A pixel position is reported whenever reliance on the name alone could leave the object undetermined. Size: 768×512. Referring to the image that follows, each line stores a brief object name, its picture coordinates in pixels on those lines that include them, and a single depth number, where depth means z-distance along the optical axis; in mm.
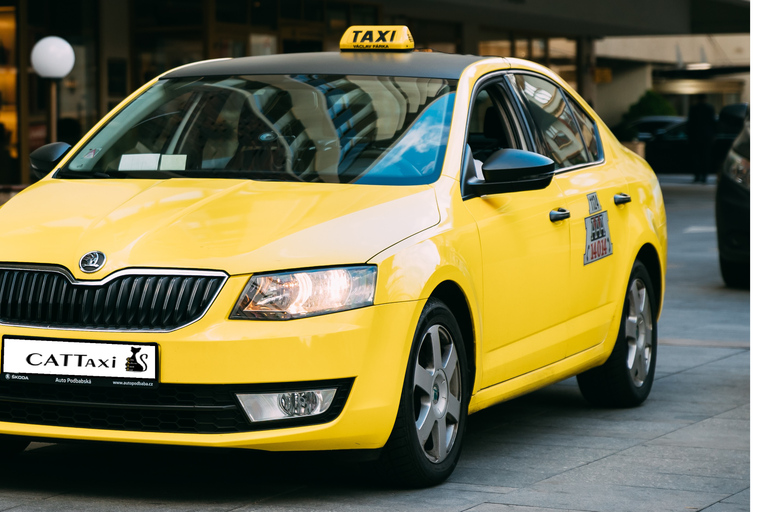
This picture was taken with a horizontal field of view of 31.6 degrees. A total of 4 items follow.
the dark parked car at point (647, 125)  42219
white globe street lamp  12719
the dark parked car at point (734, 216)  12141
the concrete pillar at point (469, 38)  30906
